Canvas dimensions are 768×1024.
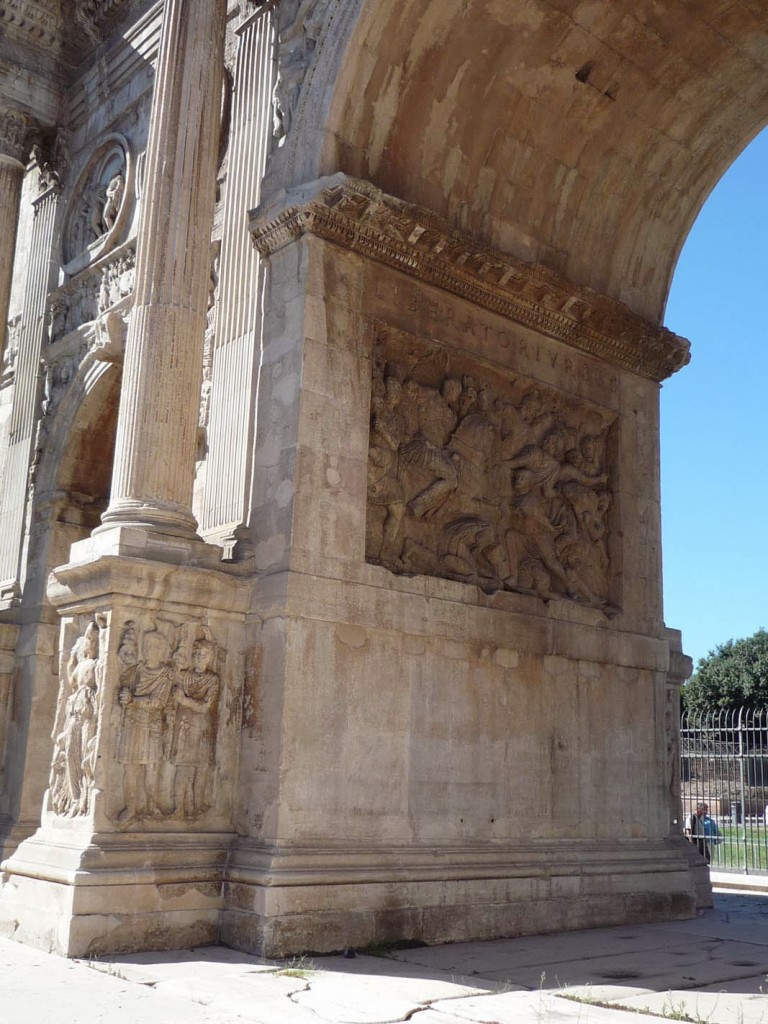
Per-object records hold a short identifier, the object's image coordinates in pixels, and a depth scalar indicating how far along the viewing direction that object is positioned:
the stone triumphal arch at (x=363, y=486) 10.07
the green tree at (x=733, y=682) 55.62
